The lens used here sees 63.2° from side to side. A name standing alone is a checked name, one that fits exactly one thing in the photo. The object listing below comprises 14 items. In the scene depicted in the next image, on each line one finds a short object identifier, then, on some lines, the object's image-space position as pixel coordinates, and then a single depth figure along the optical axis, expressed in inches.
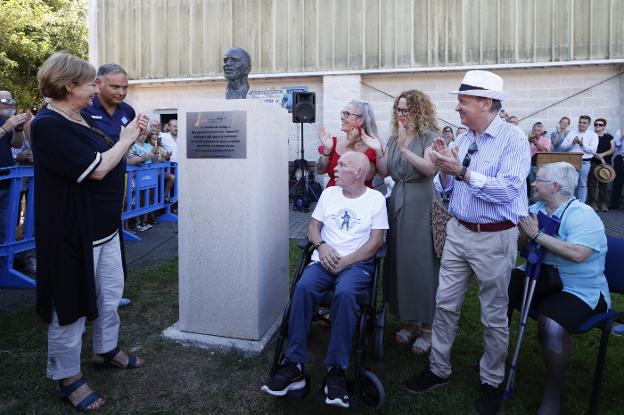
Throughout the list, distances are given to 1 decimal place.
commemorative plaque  141.6
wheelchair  115.7
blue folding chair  114.3
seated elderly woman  114.1
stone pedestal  143.5
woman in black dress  109.3
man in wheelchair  116.2
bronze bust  159.3
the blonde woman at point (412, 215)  148.5
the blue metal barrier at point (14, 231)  204.4
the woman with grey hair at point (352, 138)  155.7
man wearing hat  113.0
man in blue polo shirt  133.9
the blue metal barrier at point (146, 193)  315.3
